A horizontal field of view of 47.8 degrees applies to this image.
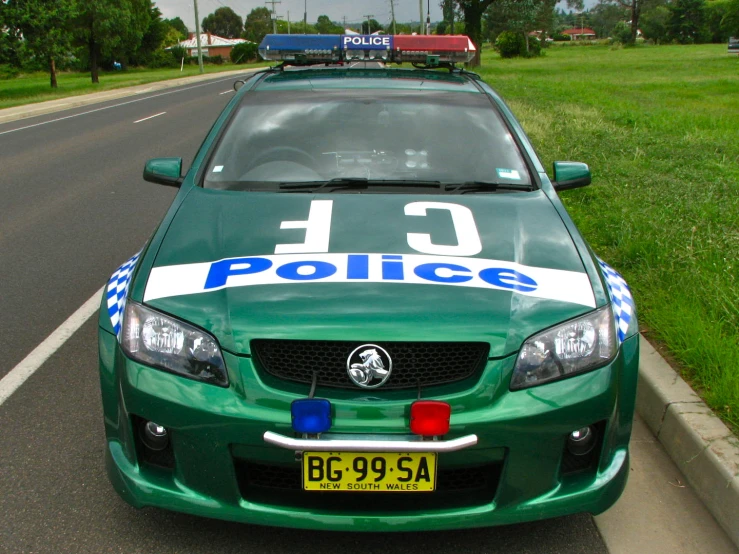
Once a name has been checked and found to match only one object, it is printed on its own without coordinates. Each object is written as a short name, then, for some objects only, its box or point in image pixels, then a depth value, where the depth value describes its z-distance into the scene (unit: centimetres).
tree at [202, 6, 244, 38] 16138
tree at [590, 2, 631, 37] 16062
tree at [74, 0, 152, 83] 4853
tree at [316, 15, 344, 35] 15088
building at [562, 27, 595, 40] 15825
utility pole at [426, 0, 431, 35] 5272
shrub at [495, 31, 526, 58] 6644
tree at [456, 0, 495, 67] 4528
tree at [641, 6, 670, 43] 10494
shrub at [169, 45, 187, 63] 8332
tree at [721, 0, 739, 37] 4472
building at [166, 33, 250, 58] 12188
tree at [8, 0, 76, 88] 3234
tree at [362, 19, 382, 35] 13802
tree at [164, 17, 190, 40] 15444
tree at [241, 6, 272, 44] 14755
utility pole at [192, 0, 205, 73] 5888
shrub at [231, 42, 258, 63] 7398
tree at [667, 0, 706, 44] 9944
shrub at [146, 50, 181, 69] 7944
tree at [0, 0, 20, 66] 3143
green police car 253
